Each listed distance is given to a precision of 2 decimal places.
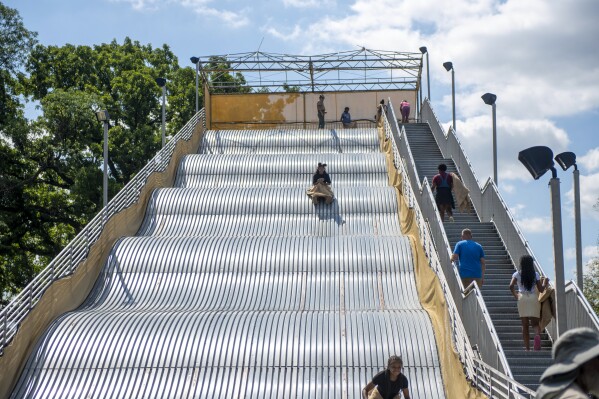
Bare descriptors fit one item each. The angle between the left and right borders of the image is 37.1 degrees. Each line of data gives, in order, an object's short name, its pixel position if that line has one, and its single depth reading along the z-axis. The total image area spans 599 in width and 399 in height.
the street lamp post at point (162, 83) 30.60
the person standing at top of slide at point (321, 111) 36.84
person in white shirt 13.49
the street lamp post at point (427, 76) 37.81
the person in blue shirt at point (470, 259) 15.20
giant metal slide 14.73
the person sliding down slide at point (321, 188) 23.64
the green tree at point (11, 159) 36.75
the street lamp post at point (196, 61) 38.20
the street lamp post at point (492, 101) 25.78
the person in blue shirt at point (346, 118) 36.34
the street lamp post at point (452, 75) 33.09
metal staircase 13.09
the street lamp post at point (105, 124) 23.06
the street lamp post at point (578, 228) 14.47
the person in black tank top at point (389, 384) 11.35
